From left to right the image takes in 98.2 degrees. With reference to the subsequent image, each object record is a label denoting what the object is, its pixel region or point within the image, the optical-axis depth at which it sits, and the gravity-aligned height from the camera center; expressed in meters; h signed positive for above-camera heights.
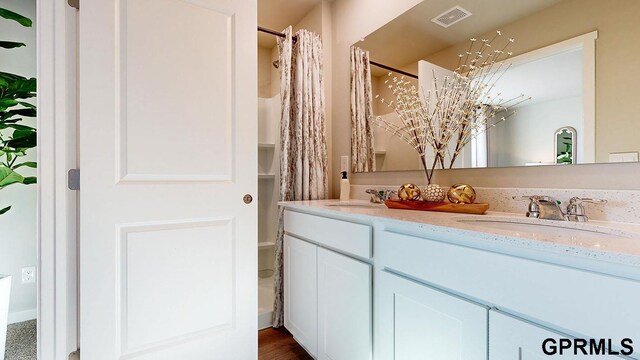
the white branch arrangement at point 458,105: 1.31 +0.38
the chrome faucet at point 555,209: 0.99 -0.11
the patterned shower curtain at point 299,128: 1.99 +0.38
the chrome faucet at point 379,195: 1.73 -0.10
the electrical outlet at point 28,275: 1.92 -0.66
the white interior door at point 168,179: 1.20 +0.00
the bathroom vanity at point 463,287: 0.59 -0.31
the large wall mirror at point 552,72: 0.98 +0.43
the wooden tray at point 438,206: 1.20 -0.13
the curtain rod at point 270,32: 2.00 +1.07
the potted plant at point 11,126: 1.47 +0.28
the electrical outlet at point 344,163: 2.11 +0.12
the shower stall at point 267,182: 2.72 -0.03
